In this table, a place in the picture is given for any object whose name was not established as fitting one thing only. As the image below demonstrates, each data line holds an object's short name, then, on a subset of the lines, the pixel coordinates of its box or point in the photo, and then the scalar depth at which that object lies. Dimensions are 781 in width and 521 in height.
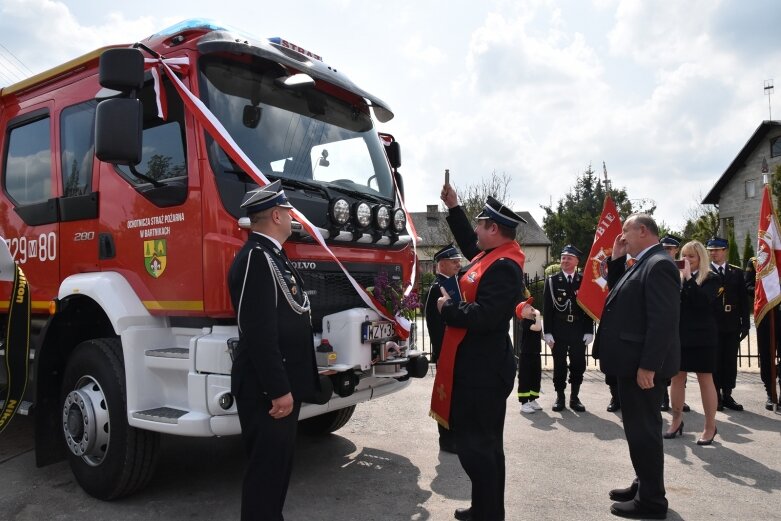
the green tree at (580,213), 34.91
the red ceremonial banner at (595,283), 7.01
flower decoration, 4.50
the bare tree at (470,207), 26.02
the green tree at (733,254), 24.30
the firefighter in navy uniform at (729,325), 7.11
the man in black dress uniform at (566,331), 7.19
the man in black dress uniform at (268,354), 2.90
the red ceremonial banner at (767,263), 7.04
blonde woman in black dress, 5.66
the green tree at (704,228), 31.30
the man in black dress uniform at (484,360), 3.44
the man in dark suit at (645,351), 3.93
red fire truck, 3.74
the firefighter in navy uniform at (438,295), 5.34
